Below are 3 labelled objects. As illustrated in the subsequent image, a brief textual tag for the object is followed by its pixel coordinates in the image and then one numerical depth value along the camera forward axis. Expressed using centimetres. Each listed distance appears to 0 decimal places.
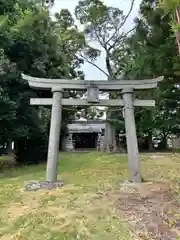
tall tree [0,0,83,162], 516
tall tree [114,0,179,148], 450
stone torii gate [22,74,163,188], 371
